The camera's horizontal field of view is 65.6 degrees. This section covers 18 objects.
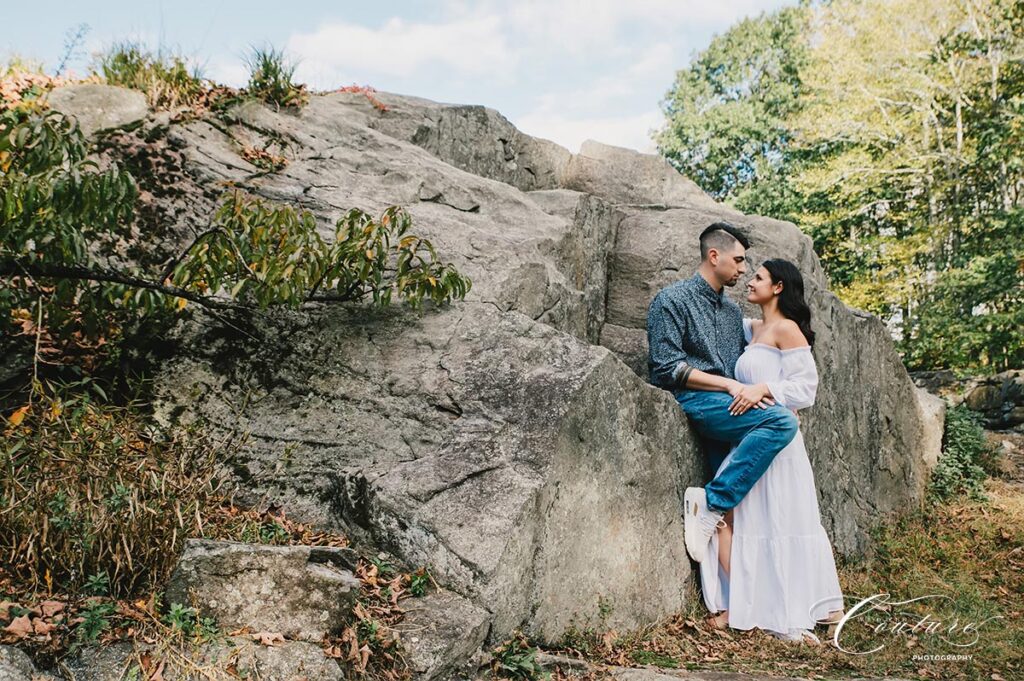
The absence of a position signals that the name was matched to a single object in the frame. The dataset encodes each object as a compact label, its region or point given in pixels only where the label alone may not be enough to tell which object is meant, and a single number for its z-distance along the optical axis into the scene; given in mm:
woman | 5750
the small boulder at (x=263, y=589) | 3672
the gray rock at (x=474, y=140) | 8320
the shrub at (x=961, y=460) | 10102
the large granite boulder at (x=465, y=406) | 4574
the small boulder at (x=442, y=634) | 3850
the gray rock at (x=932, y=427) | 10203
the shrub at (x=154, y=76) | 6766
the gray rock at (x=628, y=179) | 9734
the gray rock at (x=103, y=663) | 3316
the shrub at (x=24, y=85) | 6184
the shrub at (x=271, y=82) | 7543
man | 5789
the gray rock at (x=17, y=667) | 3143
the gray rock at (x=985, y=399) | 13628
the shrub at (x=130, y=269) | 3670
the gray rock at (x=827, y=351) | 7828
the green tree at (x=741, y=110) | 27375
